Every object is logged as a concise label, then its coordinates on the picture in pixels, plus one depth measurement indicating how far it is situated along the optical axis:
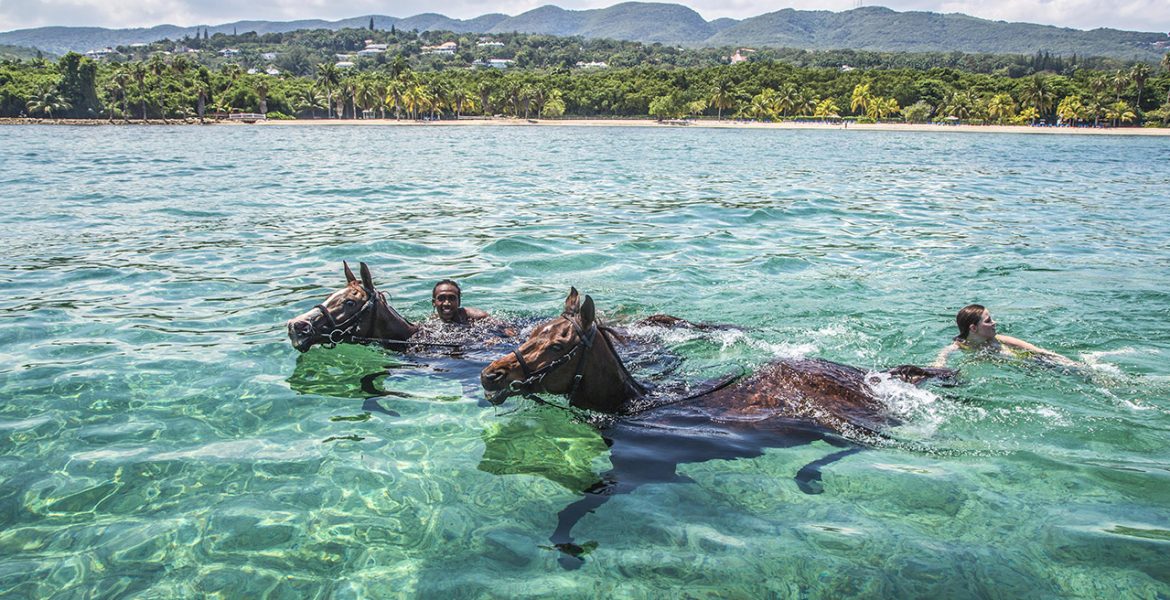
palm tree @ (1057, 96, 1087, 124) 125.62
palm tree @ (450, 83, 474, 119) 164.00
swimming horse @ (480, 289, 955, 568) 6.20
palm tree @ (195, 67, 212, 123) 129.88
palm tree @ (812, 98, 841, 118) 149.00
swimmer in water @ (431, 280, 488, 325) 9.48
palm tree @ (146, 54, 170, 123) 130.75
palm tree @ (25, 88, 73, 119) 125.50
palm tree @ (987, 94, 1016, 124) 130.62
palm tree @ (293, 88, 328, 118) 159.62
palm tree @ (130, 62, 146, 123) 132.10
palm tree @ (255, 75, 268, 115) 148.95
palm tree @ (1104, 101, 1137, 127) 121.74
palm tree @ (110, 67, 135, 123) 131.25
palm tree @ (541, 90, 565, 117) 155.88
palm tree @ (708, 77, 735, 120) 152.12
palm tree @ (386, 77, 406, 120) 157.75
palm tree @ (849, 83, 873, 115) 146.38
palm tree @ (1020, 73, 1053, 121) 129.25
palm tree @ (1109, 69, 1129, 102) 125.69
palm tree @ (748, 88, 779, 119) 149.88
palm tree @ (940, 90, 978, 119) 135.88
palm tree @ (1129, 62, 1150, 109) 124.19
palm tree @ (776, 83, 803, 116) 148.12
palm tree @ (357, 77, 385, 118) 158.05
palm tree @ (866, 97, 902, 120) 144.75
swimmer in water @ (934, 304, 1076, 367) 9.06
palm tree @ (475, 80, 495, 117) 164.75
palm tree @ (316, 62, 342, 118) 156.16
